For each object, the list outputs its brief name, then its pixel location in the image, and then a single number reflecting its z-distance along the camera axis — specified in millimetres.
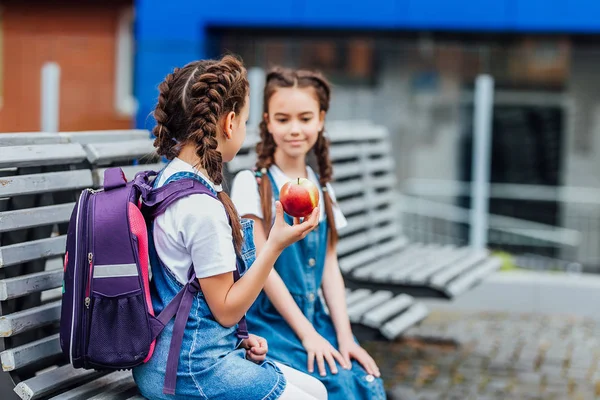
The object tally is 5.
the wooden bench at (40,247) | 3189
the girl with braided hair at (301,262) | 3621
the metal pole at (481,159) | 8680
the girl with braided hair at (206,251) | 2863
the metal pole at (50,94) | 8830
